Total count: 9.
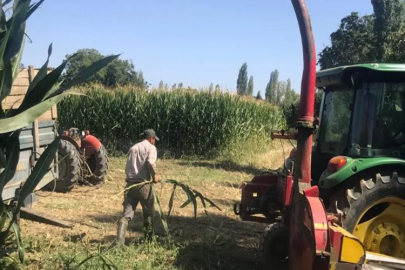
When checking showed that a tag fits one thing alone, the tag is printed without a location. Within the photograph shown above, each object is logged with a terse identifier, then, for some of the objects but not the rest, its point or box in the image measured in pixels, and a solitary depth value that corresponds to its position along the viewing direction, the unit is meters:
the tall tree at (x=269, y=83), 86.09
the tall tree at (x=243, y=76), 85.70
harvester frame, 3.42
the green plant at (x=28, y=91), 2.07
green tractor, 4.01
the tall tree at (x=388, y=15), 27.97
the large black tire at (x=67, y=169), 8.16
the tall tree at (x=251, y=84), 83.36
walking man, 5.49
